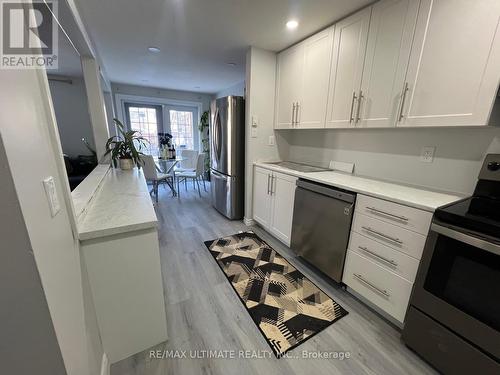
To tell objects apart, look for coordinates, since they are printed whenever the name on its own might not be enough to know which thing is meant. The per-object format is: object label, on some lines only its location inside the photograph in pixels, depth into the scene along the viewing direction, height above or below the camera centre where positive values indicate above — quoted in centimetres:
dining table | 444 -71
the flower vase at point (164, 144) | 465 -22
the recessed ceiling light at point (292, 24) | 197 +105
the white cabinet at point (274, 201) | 232 -76
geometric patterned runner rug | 145 -129
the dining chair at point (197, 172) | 427 -79
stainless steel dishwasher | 171 -76
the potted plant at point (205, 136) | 531 -3
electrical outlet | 165 -10
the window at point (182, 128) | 557 +17
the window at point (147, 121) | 510 +31
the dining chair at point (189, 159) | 523 -59
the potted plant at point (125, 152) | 243 -23
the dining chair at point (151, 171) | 365 -65
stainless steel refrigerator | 292 -24
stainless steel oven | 99 -77
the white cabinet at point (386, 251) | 130 -75
